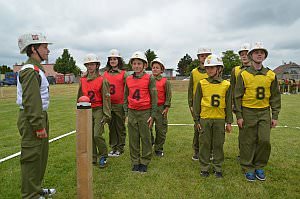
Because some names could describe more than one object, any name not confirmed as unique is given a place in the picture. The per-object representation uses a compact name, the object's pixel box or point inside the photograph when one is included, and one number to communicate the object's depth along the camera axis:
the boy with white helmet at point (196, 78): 5.55
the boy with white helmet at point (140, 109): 5.08
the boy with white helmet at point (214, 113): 4.75
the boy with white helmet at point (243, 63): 5.53
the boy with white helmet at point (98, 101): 5.29
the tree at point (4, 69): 71.28
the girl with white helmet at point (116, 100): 6.02
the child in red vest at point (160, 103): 6.27
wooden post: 3.26
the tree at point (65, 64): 64.06
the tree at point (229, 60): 60.16
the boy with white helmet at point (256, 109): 4.69
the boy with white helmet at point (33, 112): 3.30
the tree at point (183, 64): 85.38
